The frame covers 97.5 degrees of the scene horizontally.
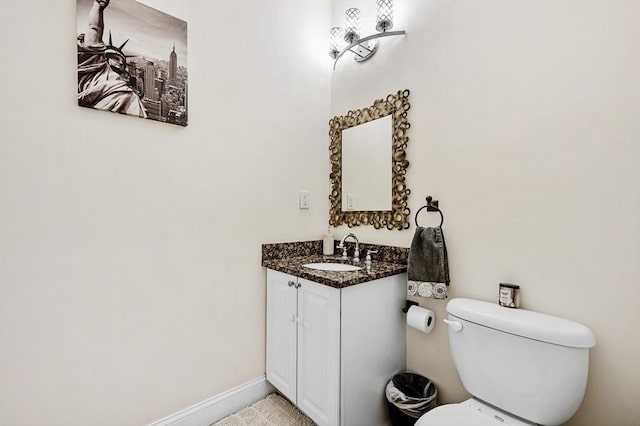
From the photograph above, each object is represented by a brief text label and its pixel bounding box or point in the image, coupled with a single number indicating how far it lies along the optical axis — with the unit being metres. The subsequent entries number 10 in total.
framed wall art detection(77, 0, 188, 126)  1.17
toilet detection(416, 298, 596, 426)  0.92
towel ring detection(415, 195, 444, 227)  1.43
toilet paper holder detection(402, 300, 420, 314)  1.53
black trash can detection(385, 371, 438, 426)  1.31
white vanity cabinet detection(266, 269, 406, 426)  1.24
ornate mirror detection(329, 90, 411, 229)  1.59
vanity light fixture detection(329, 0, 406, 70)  1.59
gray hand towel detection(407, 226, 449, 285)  1.34
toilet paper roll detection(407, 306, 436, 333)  1.36
